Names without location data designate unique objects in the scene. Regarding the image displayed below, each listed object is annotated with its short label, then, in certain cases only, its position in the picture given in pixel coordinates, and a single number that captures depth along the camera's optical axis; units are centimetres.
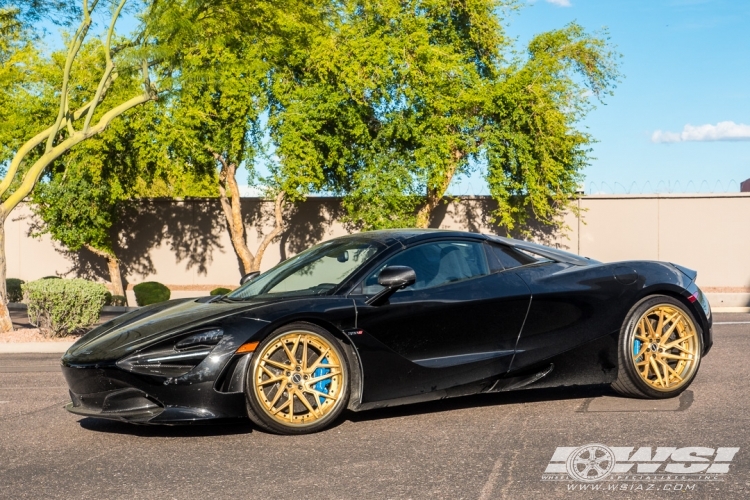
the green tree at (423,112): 2427
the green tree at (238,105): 2164
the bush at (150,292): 2622
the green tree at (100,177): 2456
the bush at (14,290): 2739
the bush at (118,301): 2641
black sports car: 600
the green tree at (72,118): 1577
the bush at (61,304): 1382
